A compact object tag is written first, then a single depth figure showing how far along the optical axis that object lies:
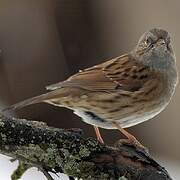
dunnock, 6.37
